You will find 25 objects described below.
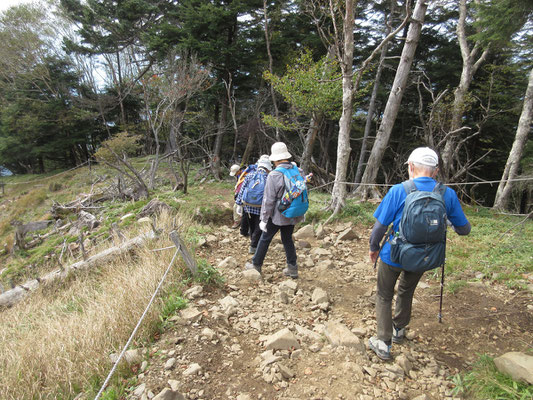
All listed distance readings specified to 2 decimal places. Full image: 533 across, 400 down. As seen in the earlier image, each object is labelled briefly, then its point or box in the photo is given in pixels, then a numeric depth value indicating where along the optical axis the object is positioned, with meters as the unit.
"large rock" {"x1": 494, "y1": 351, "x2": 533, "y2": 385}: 1.86
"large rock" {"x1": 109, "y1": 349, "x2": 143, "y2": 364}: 2.39
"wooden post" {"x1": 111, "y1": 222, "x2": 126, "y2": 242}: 5.16
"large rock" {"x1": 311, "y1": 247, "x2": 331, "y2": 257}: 4.66
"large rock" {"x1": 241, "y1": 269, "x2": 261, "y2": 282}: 3.74
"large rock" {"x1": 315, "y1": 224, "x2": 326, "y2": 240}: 5.50
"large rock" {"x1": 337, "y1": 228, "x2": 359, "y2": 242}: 5.27
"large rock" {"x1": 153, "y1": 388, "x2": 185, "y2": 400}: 1.93
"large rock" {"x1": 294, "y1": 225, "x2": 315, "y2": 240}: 5.53
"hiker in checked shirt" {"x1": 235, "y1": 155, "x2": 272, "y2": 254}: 4.42
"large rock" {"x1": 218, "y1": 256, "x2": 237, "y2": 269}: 4.13
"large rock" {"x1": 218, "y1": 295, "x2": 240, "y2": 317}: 3.05
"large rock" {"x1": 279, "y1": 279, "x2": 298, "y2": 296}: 3.54
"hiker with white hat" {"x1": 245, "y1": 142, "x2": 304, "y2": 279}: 3.40
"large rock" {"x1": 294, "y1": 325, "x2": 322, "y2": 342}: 2.65
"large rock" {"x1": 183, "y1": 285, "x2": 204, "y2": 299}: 3.23
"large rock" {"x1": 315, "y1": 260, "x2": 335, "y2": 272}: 4.15
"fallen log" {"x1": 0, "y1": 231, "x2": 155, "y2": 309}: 4.86
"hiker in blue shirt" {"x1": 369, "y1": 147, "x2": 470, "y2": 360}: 2.21
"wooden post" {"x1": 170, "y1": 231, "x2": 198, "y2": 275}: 3.29
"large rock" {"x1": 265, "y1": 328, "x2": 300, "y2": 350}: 2.51
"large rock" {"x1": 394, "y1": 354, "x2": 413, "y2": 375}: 2.32
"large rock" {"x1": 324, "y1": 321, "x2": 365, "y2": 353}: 2.47
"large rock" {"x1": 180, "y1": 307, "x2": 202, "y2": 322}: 2.81
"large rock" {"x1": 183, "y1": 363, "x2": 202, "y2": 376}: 2.23
